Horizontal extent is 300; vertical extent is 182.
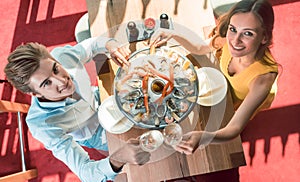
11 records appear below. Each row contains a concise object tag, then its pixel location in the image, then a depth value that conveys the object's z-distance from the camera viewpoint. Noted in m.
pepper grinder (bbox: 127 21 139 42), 1.59
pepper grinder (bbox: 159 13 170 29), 1.60
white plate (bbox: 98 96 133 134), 1.49
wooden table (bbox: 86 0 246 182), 1.47
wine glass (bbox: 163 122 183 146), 1.43
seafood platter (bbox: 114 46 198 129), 1.44
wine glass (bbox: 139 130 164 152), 1.42
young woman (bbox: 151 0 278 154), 1.56
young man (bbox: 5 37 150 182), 1.50
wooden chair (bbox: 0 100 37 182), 2.08
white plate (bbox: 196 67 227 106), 1.49
